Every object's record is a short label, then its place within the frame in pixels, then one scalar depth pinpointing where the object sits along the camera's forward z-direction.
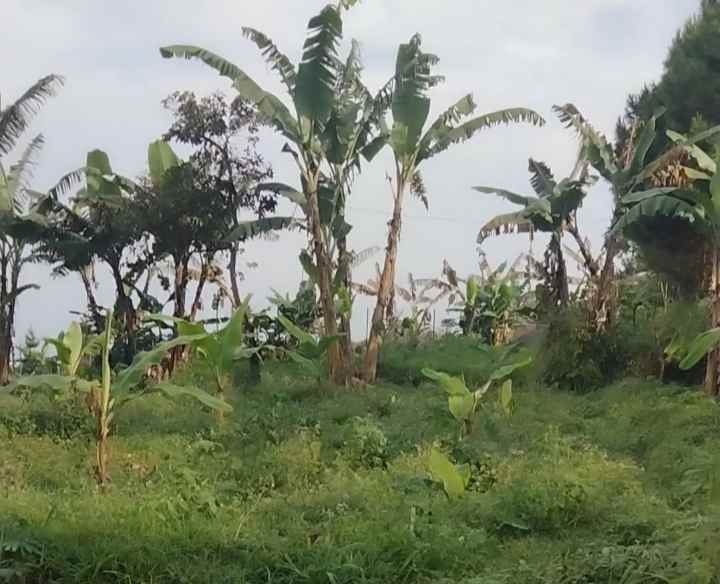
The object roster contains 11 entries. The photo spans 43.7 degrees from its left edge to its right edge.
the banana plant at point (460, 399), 7.56
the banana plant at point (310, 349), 10.23
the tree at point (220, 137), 11.92
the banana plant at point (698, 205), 8.15
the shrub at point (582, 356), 10.74
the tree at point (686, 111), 10.43
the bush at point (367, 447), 7.04
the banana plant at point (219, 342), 7.96
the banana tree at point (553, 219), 11.57
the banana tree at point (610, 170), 10.37
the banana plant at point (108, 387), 6.36
